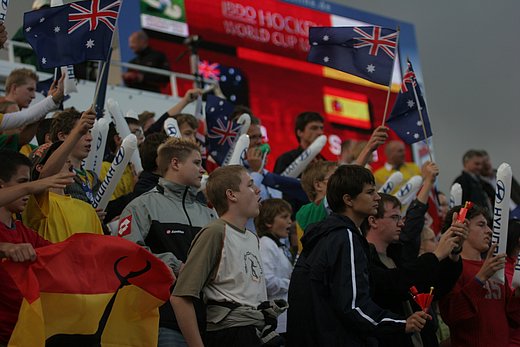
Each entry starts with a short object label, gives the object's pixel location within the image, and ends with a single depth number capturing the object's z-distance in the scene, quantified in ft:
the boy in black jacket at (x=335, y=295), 27.58
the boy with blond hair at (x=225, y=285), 28.00
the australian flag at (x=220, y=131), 46.87
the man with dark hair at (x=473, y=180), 56.67
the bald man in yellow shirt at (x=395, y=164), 59.62
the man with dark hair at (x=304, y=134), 49.44
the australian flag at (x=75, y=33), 35.00
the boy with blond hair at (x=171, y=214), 30.06
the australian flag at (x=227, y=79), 65.42
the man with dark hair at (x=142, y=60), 74.55
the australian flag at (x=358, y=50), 41.40
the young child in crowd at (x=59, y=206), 29.45
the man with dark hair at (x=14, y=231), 24.91
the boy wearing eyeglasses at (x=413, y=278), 31.37
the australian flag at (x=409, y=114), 43.21
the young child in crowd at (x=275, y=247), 36.08
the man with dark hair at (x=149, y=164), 36.73
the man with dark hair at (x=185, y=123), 45.02
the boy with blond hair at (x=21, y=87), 42.83
